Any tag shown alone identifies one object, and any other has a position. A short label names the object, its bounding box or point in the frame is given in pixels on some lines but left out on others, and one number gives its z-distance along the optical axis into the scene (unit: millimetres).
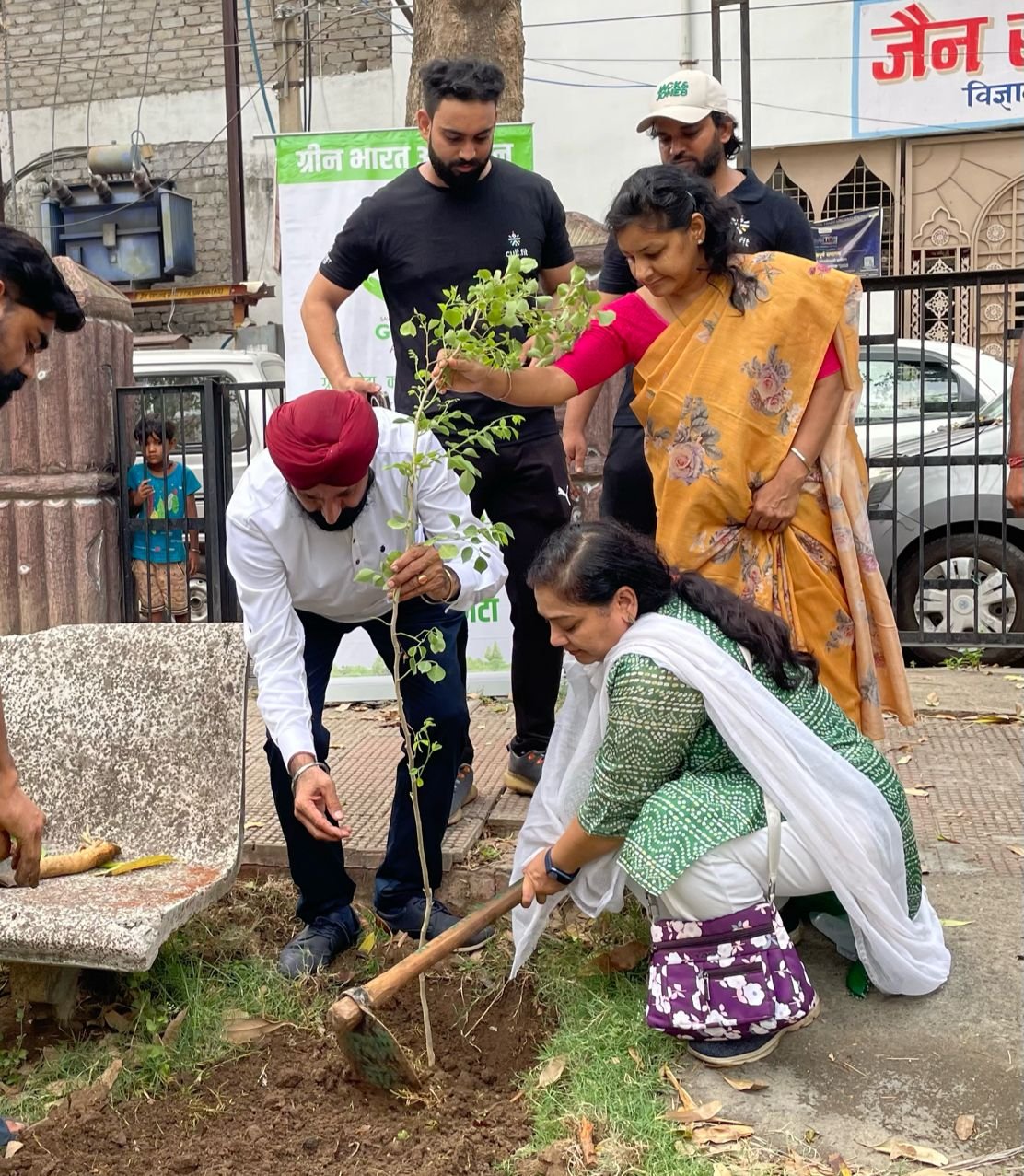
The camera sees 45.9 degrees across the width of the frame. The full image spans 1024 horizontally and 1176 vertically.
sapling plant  2326
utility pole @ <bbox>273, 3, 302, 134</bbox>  14062
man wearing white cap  3072
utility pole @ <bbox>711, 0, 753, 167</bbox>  9289
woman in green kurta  2320
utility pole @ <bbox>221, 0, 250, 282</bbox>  13602
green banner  4555
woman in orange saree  2695
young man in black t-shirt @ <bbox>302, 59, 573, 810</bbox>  3428
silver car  5453
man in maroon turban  2582
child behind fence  5555
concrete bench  2961
